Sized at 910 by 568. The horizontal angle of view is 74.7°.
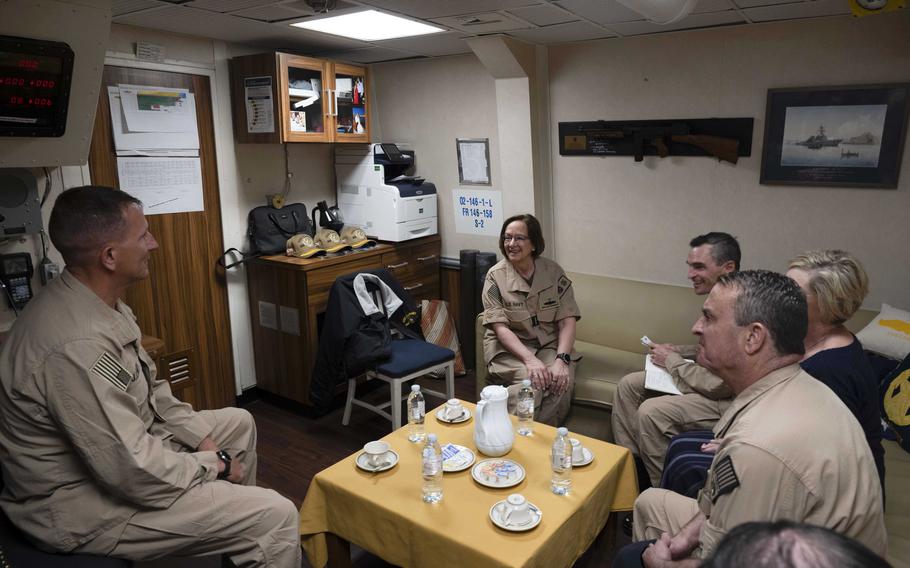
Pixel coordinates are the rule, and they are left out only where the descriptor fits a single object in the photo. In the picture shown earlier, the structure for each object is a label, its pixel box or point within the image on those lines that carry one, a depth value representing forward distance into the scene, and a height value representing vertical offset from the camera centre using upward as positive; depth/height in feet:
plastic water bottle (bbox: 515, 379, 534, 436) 7.57 -3.10
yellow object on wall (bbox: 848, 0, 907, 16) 7.67 +1.93
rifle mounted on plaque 10.75 +0.41
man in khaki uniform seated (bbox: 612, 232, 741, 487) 8.29 -3.39
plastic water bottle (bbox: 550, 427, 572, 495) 6.12 -3.11
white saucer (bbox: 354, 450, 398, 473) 6.51 -3.27
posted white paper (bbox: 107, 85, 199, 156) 10.22 +0.42
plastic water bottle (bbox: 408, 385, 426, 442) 7.24 -3.05
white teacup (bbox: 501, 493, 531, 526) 5.47 -3.17
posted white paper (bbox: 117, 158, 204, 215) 10.51 -0.32
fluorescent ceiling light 9.71 +2.31
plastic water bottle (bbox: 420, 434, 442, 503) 5.96 -3.05
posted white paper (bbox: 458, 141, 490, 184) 13.62 -0.02
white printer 13.17 -0.71
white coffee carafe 6.72 -2.91
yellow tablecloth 5.36 -3.33
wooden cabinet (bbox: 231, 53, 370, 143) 11.25 +1.26
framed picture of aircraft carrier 9.47 +0.36
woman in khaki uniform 10.07 -2.60
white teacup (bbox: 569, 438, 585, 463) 6.61 -3.19
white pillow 8.54 -2.55
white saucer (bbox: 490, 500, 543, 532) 5.40 -3.25
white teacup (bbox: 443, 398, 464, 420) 7.80 -3.22
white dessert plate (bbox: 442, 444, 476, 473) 6.52 -3.27
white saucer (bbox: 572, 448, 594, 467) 6.59 -3.26
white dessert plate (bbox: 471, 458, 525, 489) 6.18 -3.26
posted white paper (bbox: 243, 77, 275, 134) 11.34 +1.11
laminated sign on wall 13.70 -1.14
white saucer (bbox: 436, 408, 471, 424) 7.75 -3.29
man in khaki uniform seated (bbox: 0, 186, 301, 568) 5.43 -2.51
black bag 12.26 -1.31
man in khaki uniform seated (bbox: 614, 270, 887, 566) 4.00 -1.91
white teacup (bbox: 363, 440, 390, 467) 6.63 -3.18
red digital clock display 7.32 +1.01
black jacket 10.73 -3.21
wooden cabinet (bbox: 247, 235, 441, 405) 11.61 -2.83
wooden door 10.52 -2.20
